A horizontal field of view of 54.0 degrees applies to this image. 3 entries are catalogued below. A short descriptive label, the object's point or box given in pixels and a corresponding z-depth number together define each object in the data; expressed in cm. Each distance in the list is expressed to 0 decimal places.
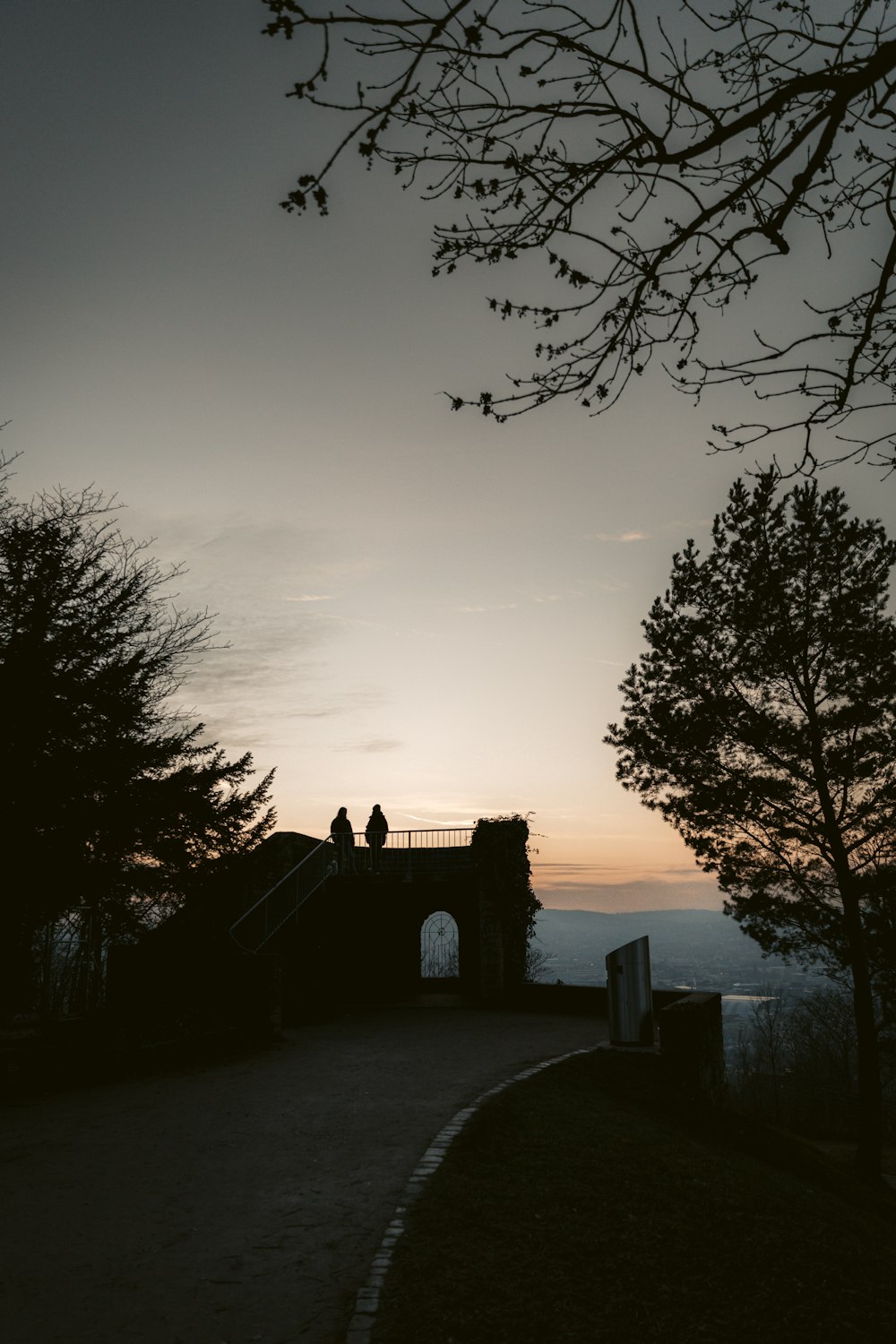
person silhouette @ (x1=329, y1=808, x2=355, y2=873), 2283
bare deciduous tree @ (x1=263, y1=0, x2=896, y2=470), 395
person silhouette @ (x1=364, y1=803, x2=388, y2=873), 2358
